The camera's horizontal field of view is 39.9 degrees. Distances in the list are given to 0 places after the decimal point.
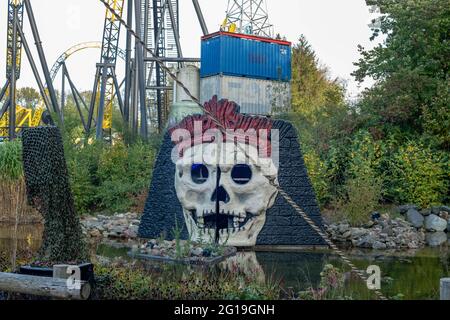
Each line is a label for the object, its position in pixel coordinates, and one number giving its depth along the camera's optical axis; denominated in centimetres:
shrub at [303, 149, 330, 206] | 1445
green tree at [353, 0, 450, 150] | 1566
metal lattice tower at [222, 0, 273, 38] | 2599
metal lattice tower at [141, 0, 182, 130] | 2359
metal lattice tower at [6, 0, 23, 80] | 2380
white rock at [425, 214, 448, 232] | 1323
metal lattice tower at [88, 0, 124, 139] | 2435
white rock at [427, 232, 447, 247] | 1214
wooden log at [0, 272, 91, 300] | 504
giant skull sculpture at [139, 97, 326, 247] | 1014
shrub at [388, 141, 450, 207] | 1440
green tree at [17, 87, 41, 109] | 5319
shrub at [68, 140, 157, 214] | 1680
